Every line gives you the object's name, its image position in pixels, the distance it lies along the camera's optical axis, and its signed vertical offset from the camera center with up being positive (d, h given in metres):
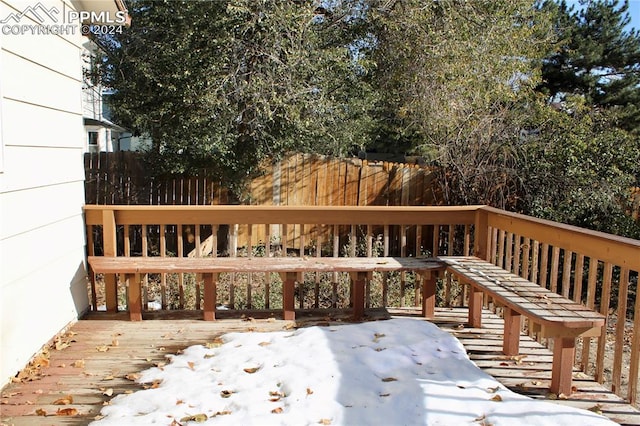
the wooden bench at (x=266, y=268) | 3.87 -0.89
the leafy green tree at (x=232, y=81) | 6.00 +1.02
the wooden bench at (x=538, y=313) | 2.65 -0.87
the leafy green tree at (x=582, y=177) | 6.49 -0.20
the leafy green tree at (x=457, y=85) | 6.76 +1.13
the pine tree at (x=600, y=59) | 12.43 +2.77
